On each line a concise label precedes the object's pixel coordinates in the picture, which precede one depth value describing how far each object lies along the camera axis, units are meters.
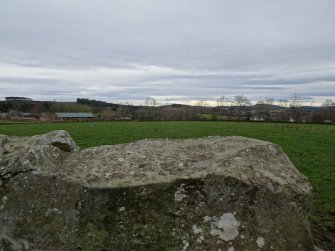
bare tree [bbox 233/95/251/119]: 153.75
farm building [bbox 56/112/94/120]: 114.38
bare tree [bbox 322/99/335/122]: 86.49
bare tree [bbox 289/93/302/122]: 94.06
